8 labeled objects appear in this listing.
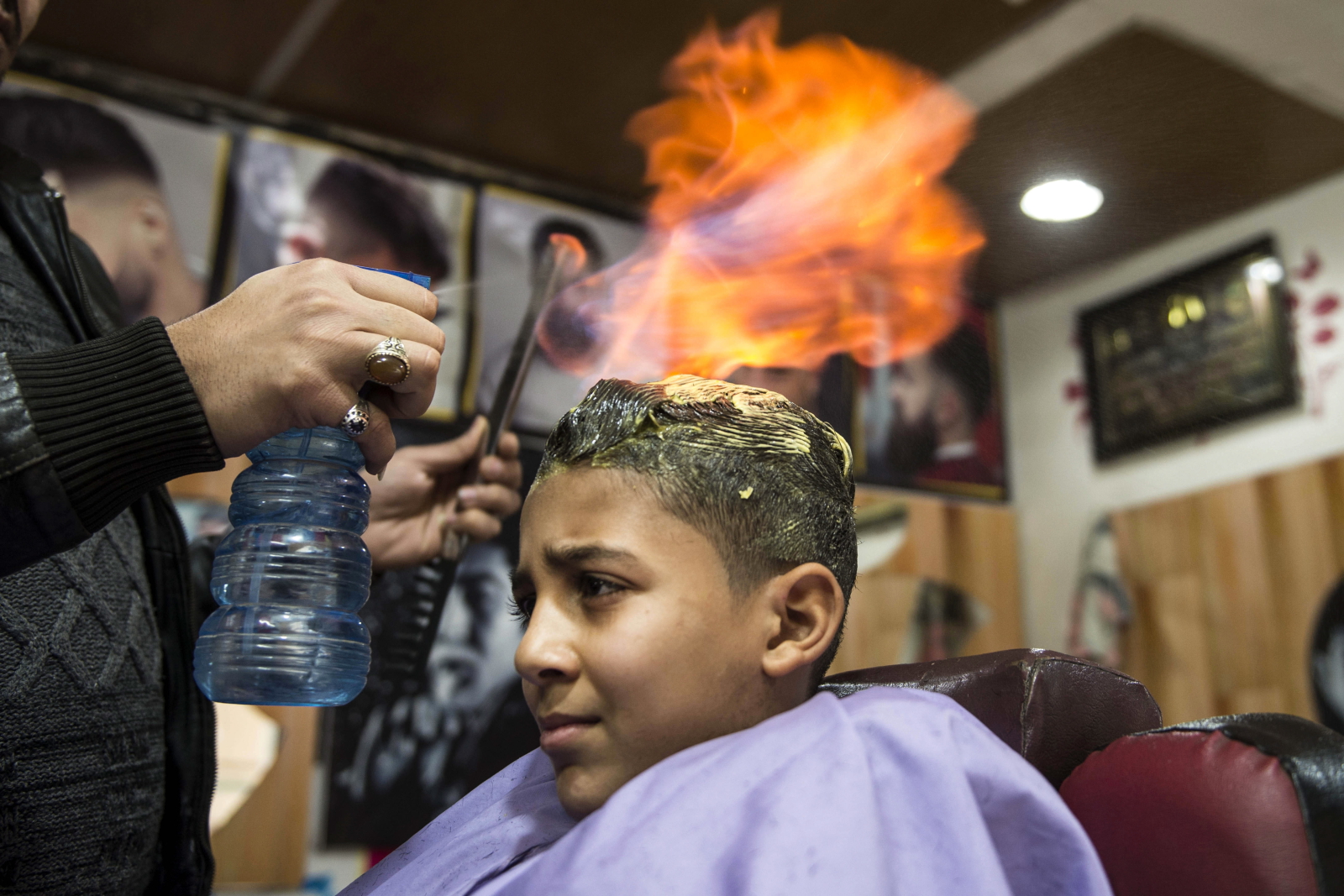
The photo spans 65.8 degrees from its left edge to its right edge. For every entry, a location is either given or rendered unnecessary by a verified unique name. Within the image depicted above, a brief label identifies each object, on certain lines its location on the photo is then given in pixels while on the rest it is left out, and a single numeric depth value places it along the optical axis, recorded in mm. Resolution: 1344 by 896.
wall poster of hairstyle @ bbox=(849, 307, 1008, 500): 4484
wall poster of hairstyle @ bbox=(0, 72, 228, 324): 3234
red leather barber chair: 881
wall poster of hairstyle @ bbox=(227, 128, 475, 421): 3562
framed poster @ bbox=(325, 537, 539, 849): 3295
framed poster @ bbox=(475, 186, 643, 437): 3619
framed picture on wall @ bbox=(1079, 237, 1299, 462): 3830
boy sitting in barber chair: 894
